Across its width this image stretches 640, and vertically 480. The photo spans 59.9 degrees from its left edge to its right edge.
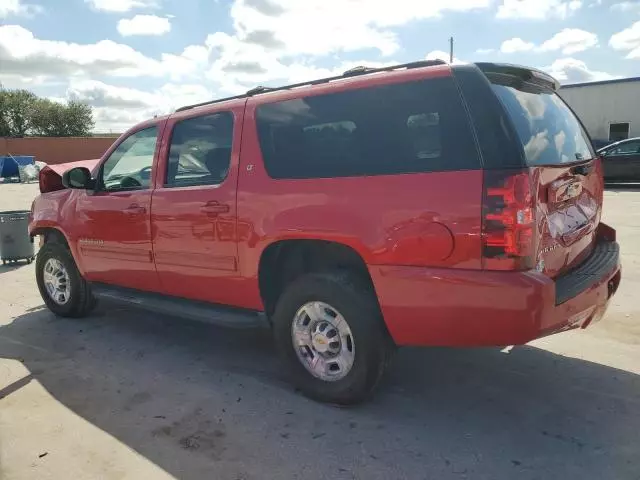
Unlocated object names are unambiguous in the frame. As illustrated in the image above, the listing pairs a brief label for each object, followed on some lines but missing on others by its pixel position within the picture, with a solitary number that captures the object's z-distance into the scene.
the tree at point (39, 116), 54.56
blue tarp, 28.11
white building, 23.31
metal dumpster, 8.07
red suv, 2.75
